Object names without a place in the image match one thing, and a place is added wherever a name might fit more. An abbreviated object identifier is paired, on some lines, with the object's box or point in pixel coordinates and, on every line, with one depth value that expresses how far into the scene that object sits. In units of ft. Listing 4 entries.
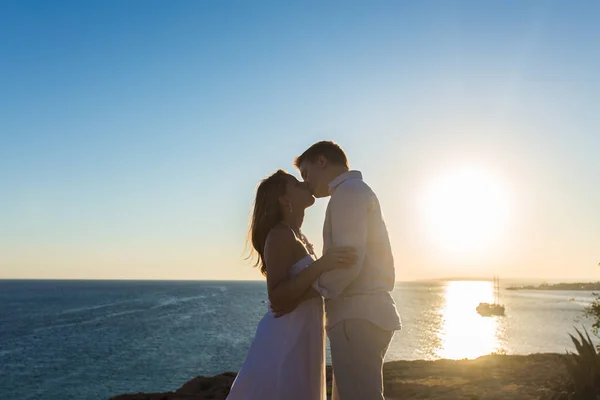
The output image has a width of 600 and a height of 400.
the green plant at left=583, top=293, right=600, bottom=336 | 40.51
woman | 14.19
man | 12.58
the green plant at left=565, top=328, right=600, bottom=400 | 26.55
